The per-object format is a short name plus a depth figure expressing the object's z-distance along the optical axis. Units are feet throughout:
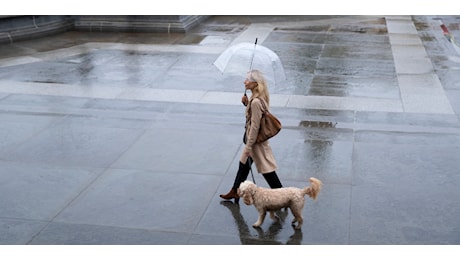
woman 20.39
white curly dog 19.70
